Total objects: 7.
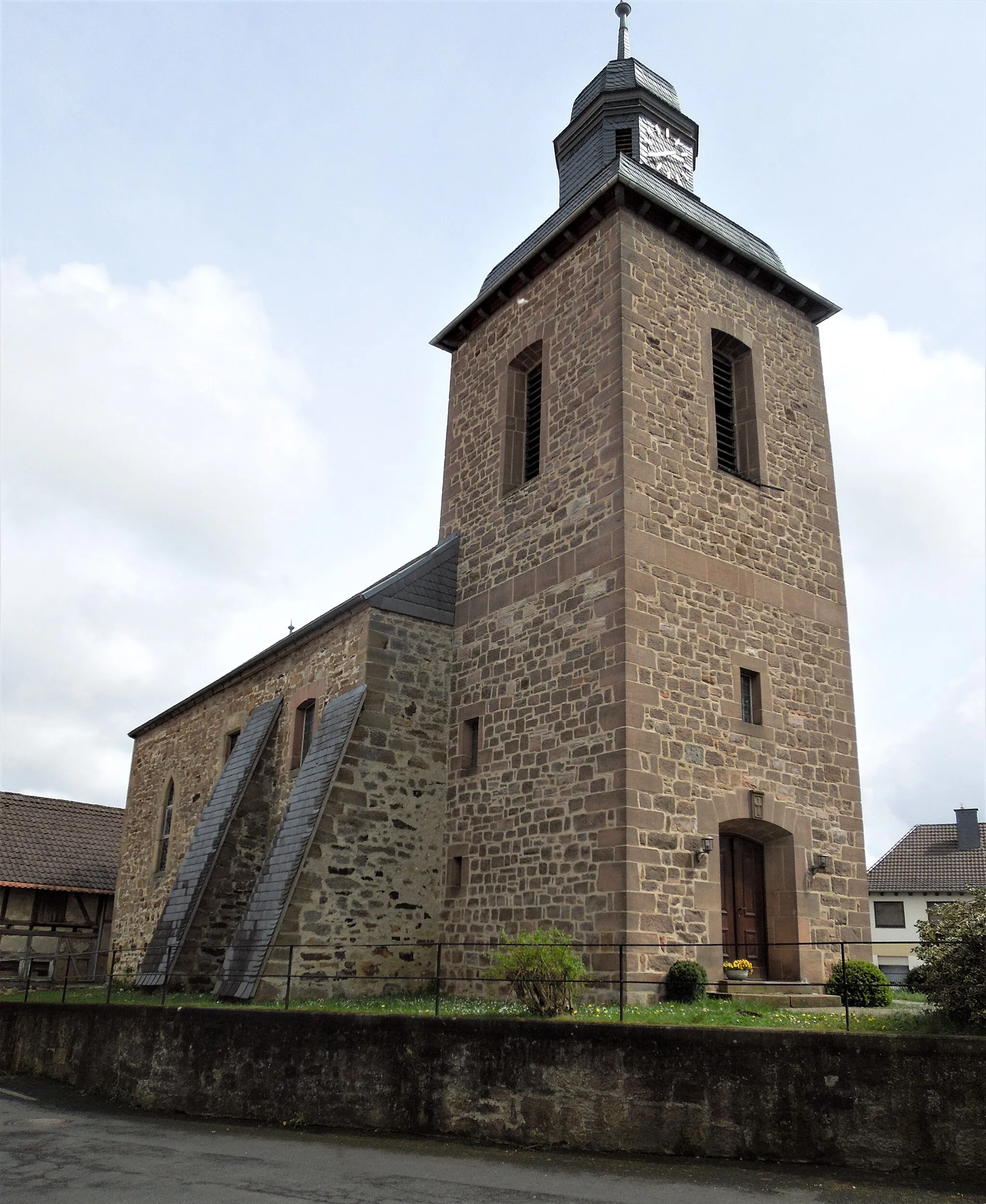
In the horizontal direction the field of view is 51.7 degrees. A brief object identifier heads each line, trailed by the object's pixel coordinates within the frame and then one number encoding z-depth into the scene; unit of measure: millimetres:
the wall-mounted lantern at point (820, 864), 13484
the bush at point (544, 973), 9867
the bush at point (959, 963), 8250
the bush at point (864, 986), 12492
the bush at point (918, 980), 8875
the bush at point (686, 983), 11156
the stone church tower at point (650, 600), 12375
